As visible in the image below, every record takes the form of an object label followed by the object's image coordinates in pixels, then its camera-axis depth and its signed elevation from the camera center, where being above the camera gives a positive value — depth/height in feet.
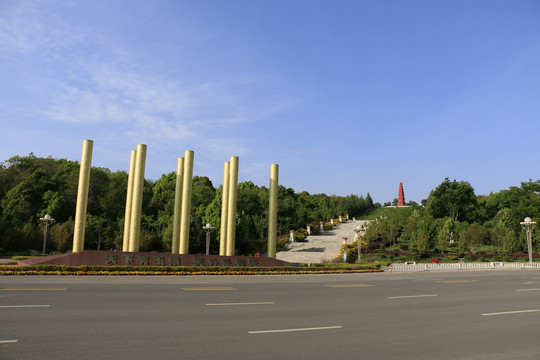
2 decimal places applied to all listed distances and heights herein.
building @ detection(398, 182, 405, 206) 497.25 +55.36
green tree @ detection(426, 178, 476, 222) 258.16 +26.68
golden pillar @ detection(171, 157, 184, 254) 100.91 +6.75
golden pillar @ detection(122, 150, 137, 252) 97.91 +8.64
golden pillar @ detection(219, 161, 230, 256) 100.68 +3.59
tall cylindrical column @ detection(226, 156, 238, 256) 97.81 +7.46
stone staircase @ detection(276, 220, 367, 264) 146.51 -5.53
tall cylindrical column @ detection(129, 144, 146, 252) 91.97 +7.89
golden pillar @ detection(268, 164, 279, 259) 99.81 +6.81
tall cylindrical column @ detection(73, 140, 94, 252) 86.67 +8.43
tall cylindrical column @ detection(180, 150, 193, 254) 95.50 +7.90
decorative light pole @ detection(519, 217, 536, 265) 115.24 +4.60
